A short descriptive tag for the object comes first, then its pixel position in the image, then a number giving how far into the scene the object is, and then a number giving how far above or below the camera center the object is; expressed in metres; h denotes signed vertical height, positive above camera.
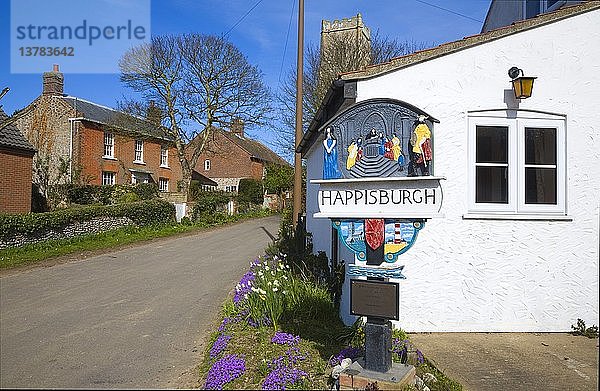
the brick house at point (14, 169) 18.91 +1.21
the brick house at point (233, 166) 50.00 +3.70
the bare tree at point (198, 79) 30.00 +7.32
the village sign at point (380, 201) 4.62 +0.04
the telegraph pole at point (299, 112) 14.93 +2.67
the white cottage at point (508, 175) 6.93 +0.43
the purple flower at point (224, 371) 4.91 -1.65
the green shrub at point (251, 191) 41.91 +1.09
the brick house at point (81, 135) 30.47 +4.11
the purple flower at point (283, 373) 4.77 -1.62
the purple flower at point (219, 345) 5.93 -1.66
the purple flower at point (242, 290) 8.20 -1.40
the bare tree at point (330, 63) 26.77 +7.83
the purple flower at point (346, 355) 5.40 -1.58
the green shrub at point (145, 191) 29.41 +0.71
